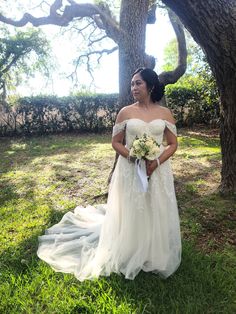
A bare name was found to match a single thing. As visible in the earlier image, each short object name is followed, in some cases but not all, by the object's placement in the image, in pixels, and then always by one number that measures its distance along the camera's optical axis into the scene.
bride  2.82
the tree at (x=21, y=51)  13.15
